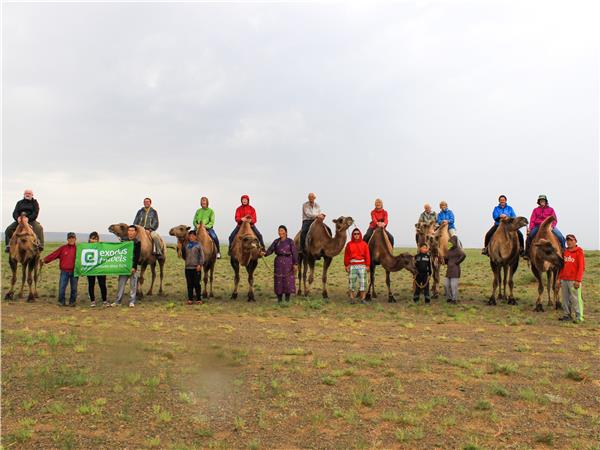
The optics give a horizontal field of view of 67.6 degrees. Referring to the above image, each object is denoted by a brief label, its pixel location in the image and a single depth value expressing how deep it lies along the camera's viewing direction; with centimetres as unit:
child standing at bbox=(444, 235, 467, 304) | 1491
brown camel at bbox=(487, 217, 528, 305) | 1440
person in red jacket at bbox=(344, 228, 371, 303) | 1480
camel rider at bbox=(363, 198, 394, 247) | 1565
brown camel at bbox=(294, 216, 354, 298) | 1530
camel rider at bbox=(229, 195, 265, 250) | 1527
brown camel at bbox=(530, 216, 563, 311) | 1300
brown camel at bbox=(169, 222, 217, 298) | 1503
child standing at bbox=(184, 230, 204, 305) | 1403
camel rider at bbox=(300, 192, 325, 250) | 1619
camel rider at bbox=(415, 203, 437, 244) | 1645
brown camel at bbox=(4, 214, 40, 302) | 1423
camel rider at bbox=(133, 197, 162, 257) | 1566
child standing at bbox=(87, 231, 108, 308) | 1371
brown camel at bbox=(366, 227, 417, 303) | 1502
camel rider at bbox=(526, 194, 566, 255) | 1437
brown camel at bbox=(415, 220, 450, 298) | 1541
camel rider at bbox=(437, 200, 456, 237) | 1612
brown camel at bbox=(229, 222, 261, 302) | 1464
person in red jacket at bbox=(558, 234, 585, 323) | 1172
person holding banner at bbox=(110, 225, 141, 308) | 1373
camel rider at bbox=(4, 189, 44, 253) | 1465
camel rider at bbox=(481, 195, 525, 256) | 1512
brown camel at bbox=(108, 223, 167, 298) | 1480
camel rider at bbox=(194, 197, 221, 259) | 1552
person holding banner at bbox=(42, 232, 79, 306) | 1370
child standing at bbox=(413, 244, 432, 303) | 1468
